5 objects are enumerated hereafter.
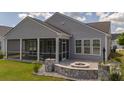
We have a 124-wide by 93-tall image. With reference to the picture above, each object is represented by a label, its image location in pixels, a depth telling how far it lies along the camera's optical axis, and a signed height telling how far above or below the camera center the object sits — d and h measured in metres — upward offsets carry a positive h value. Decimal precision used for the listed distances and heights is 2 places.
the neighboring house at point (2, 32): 10.37 +1.86
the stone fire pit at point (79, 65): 5.74 -1.16
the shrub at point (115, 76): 4.45 -1.44
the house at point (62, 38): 8.08 +0.81
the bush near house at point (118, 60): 4.46 -1.07
